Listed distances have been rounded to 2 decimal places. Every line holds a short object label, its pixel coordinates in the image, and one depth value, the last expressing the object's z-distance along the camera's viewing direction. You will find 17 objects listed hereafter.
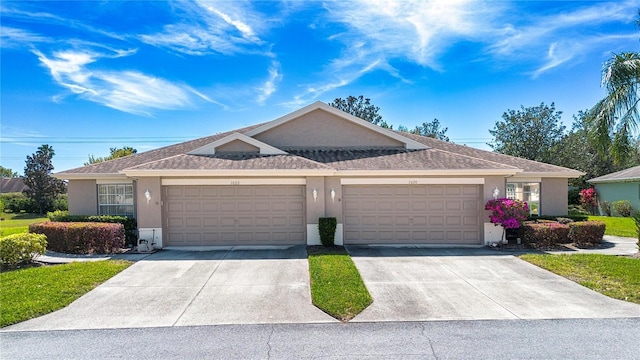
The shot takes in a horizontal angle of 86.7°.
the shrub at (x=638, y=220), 11.24
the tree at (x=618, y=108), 11.16
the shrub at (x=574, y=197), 28.42
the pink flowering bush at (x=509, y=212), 12.08
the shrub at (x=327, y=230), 12.23
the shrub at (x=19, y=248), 9.66
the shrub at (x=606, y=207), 24.89
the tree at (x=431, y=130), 44.42
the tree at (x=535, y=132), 31.34
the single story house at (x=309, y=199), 12.38
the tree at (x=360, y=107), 42.53
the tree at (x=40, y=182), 36.91
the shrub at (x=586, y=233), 12.91
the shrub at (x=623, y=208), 23.09
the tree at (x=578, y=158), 30.36
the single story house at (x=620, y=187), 22.91
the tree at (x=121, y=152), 29.72
